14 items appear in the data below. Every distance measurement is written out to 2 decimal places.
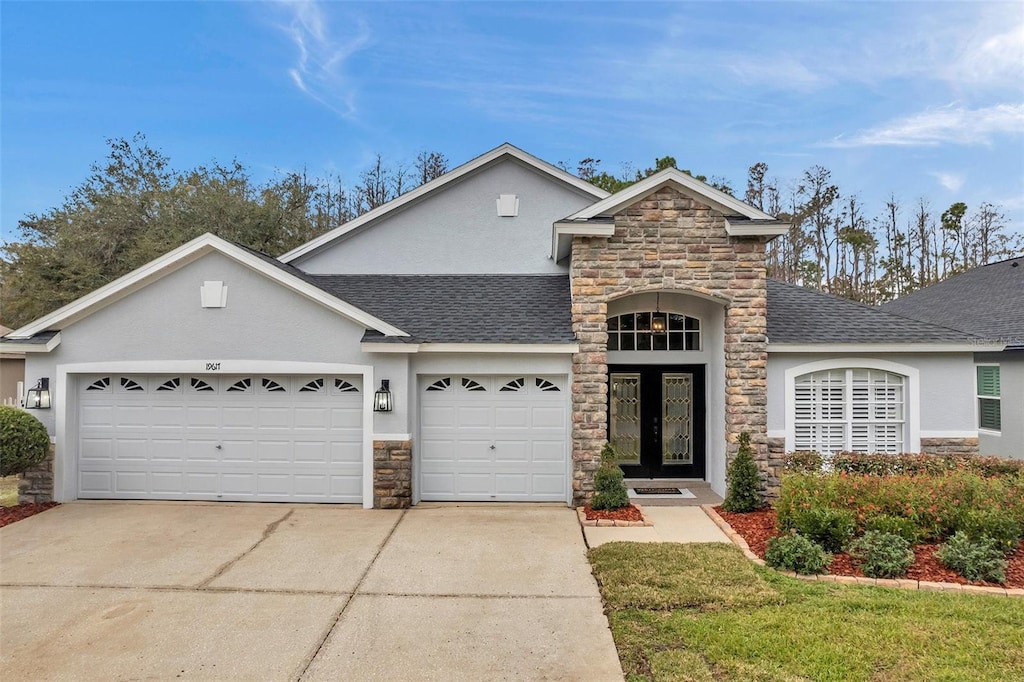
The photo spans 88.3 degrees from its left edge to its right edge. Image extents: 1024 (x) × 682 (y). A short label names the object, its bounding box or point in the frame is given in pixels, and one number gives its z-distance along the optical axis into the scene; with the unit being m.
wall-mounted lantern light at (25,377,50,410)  8.75
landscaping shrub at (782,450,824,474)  8.65
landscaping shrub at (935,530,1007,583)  5.48
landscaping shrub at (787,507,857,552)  6.16
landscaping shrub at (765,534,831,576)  5.78
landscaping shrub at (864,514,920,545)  6.18
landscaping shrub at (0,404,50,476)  8.00
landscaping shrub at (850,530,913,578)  5.64
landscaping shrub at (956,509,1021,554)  5.98
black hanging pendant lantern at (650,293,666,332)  10.59
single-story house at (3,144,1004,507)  8.73
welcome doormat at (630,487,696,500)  9.48
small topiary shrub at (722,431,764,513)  8.30
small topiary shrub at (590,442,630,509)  8.15
